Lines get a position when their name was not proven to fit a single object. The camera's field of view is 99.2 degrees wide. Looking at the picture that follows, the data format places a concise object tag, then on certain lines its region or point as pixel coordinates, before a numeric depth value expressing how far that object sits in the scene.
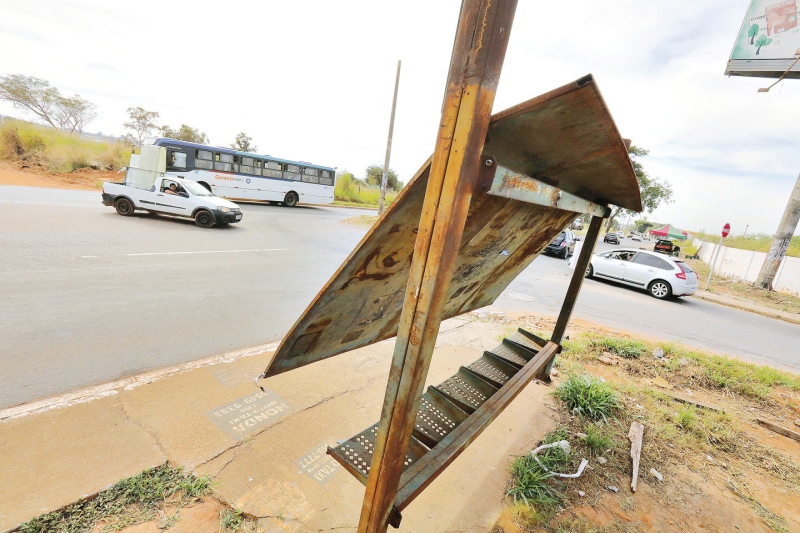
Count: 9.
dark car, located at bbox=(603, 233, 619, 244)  43.75
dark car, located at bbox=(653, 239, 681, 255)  27.68
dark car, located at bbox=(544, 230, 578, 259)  15.88
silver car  9.91
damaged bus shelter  0.96
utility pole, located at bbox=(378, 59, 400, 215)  18.14
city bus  16.23
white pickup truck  10.88
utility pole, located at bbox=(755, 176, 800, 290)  12.29
